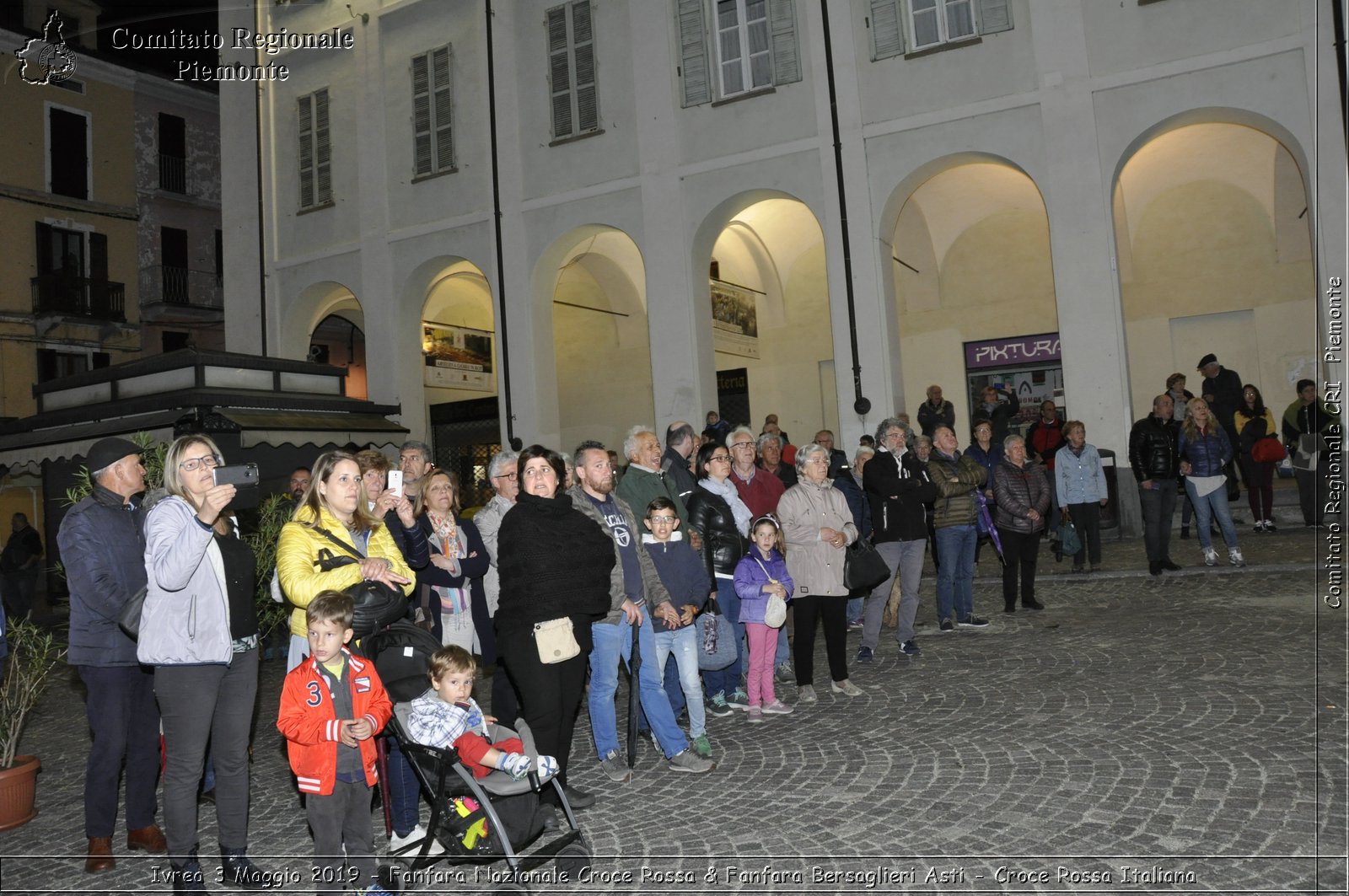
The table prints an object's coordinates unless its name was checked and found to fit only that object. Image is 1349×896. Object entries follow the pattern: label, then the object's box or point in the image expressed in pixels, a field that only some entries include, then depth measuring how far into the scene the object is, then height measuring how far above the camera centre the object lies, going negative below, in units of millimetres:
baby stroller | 4121 -1347
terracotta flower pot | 5352 -1436
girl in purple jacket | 6543 -733
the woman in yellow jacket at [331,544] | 4234 -125
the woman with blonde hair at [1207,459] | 10523 +20
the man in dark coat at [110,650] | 4613 -585
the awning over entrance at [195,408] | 16406 +2072
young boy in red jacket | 3834 -870
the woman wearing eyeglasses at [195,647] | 4043 -520
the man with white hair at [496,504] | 6457 -2
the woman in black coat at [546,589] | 4895 -447
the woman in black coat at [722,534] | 6719 -299
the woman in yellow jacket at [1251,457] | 13109 +21
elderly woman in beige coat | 6812 -512
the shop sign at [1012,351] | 20344 +2571
